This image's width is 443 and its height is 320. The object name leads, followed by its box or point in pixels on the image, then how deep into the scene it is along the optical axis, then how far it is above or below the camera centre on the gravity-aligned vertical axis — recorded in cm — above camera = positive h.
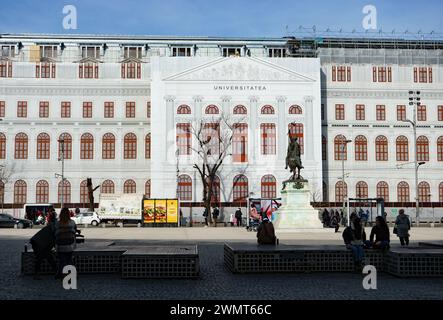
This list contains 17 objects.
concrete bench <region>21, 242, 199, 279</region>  1403 -198
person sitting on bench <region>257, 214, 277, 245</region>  1632 -159
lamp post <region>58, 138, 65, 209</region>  5962 +136
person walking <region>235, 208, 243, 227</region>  5362 -356
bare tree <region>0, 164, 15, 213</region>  6462 +16
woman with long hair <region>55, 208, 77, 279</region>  1364 -139
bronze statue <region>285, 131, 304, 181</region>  3850 +108
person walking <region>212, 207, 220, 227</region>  5327 -339
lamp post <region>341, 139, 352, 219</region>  6185 +145
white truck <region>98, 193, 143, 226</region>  5581 -290
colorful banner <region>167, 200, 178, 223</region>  5306 -304
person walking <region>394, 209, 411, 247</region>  2183 -188
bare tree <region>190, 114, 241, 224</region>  6309 +367
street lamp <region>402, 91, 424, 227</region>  5555 +704
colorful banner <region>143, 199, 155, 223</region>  5339 -304
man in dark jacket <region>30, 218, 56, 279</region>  1413 -156
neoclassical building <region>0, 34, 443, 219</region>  6366 +642
